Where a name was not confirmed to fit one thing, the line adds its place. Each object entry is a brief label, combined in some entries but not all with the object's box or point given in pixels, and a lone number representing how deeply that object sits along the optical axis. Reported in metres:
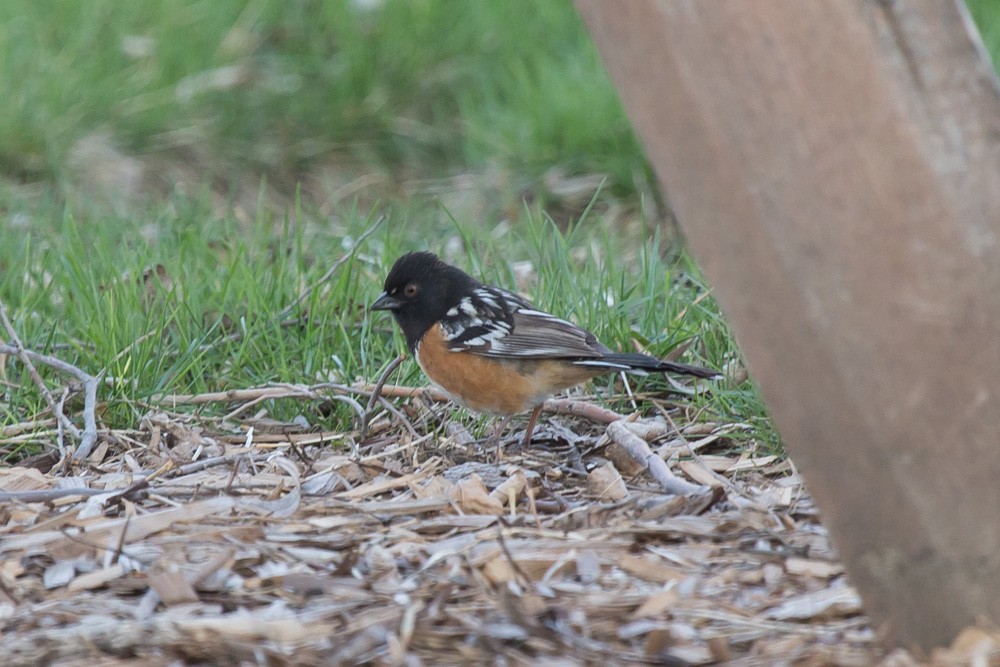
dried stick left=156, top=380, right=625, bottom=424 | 8.31
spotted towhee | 8.59
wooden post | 4.21
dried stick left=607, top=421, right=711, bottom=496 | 6.70
